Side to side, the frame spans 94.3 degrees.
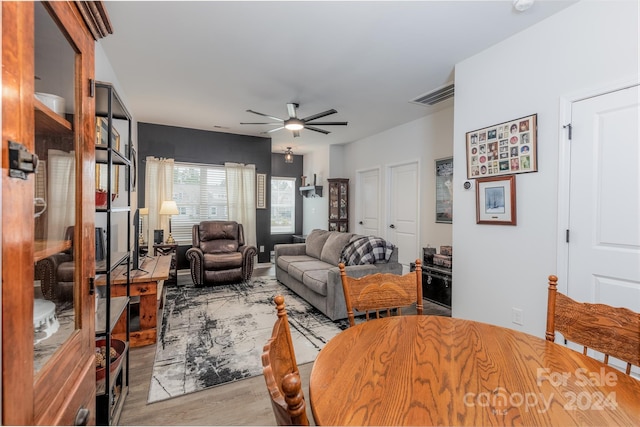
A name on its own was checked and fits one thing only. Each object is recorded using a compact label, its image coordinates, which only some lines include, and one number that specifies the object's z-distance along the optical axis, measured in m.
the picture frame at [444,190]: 4.29
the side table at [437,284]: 3.65
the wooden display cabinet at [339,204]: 6.58
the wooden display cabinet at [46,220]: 0.63
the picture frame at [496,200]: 2.48
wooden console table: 2.66
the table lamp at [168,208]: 4.73
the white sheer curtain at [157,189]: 5.27
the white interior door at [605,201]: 1.84
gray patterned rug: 2.22
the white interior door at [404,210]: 5.00
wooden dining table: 0.76
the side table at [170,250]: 4.71
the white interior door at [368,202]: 5.89
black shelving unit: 1.59
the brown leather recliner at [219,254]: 4.60
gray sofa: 3.29
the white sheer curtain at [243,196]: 5.98
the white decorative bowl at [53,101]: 0.81
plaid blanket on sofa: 3.64
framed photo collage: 2.34
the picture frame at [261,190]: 6.27
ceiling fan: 3.60
